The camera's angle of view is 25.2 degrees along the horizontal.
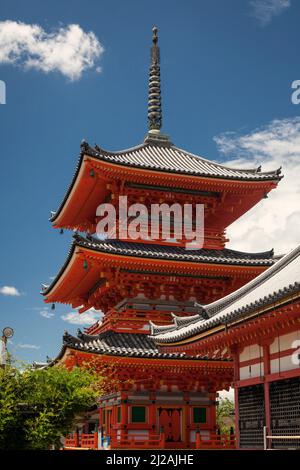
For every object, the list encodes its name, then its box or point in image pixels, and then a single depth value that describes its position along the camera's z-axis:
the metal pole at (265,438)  17.58
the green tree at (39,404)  16.45
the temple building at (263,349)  16.59
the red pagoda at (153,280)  26.98
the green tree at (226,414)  55.09
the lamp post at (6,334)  41.25
